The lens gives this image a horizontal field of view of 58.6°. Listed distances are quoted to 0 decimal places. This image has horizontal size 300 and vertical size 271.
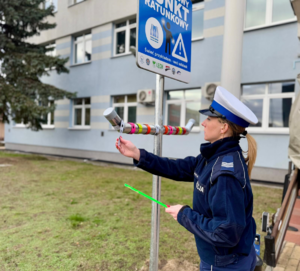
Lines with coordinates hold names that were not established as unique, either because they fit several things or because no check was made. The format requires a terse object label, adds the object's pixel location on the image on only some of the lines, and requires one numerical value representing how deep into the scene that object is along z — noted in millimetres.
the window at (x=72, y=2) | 12804
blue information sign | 1672
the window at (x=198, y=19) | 8977
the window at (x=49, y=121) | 14020
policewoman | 1261
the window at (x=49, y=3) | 13744
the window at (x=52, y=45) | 14030
